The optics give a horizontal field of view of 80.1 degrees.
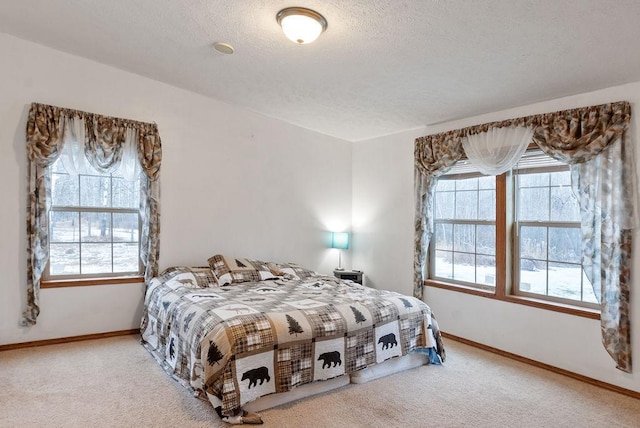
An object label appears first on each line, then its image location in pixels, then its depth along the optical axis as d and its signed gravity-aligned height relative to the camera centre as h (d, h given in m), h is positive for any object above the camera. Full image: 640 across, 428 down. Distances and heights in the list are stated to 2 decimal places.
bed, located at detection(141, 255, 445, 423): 2.35 -0.88
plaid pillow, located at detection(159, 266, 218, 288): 3.65 -0.64
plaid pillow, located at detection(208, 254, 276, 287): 3.93 -0.61
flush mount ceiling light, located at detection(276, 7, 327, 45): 2.47 +1.26
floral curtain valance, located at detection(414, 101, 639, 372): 2.83 +0.17
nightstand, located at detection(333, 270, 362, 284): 5.01 -0.81
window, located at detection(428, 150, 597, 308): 3.32 -0.18
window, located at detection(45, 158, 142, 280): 3.74 -0.14
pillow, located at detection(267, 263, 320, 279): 4.29 -0.66
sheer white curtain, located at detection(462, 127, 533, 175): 3.45 +0.64
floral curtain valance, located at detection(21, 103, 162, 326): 3.47 +0.52
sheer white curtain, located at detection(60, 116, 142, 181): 3.62 +0.61
